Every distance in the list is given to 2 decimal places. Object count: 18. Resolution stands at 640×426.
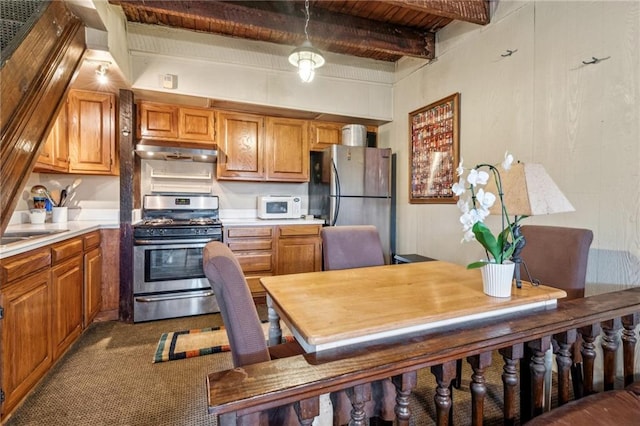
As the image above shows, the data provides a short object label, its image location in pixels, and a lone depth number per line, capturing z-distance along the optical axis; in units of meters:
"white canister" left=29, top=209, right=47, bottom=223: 2.56
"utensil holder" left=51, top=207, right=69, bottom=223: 2.84
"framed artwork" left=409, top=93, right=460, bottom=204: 2.90
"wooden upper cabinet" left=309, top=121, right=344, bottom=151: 3.77
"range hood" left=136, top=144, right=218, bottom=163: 2.99
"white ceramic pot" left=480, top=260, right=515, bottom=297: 1.17
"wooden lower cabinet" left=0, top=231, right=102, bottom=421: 1.49
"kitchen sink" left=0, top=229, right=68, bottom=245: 1.86
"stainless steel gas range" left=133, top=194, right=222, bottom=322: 2.87
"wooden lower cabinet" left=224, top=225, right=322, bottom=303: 3.25
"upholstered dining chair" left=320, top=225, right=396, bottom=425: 1.96
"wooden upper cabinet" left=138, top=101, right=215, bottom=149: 3.12
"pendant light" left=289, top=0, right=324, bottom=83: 2.04
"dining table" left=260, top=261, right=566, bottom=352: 0.91
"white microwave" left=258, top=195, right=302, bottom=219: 3.59
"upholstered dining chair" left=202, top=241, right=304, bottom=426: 0.86
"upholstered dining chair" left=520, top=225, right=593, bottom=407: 1.50
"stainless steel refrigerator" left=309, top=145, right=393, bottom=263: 3.47
